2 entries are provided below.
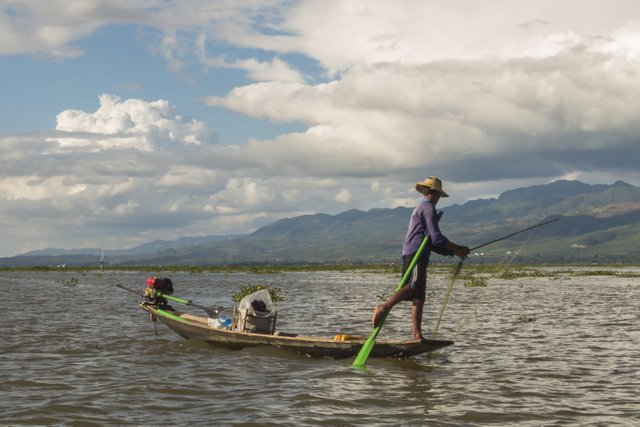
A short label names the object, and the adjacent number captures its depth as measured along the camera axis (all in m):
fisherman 13.77
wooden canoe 14.36
